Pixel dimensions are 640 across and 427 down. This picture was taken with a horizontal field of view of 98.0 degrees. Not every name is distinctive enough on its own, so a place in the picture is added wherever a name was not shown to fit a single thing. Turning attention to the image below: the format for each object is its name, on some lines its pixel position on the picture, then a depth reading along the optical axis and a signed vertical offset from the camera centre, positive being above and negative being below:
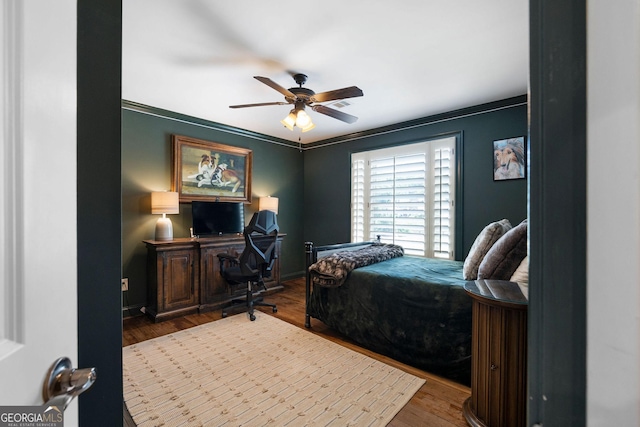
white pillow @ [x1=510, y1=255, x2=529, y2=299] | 1.75 -0.40
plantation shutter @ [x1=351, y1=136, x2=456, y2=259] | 3.68 +0.24
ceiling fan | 2.38 +1.03
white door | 0.43 +0.03
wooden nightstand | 1.46 -0.80
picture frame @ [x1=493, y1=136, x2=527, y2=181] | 3.13 +0.63
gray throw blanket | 2.72 -0.53
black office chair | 3.15 -0.61
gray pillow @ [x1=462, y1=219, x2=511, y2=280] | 2.24 -0.29
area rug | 1.72 -1.26
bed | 2.06 -0.85
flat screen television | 3.82 -0.08
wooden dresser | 3.21 -0.78
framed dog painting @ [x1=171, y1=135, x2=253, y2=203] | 3.79 +0.61
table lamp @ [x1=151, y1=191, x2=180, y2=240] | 3.37 +0.05
